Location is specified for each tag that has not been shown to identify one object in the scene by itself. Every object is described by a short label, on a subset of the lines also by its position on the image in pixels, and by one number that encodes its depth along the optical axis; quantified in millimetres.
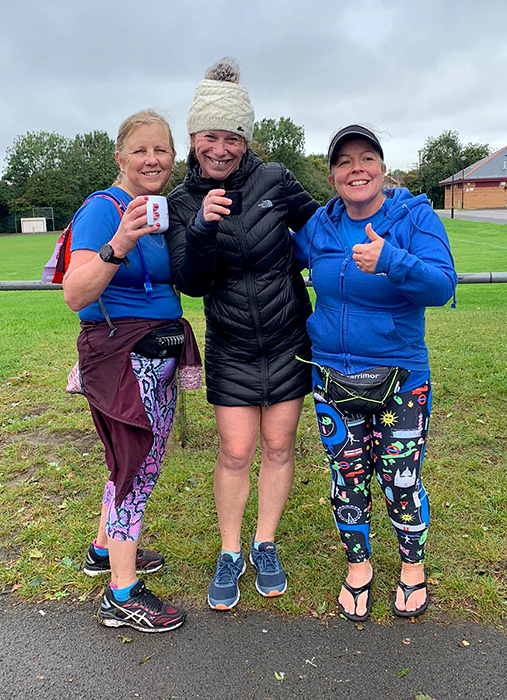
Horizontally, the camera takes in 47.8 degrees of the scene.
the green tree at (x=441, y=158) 74250
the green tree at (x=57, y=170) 65438
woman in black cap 2252
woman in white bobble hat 2383
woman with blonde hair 2266
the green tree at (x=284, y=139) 69562
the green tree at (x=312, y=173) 52097
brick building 68062
